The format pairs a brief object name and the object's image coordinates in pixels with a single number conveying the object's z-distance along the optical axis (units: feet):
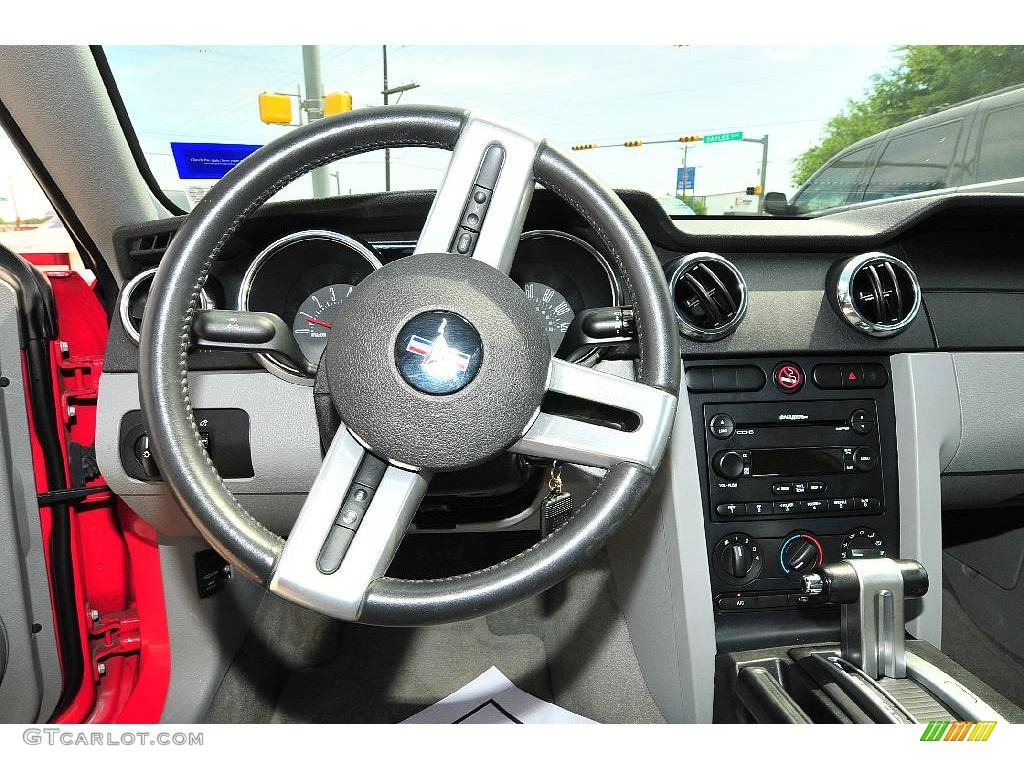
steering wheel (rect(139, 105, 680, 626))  2.81
